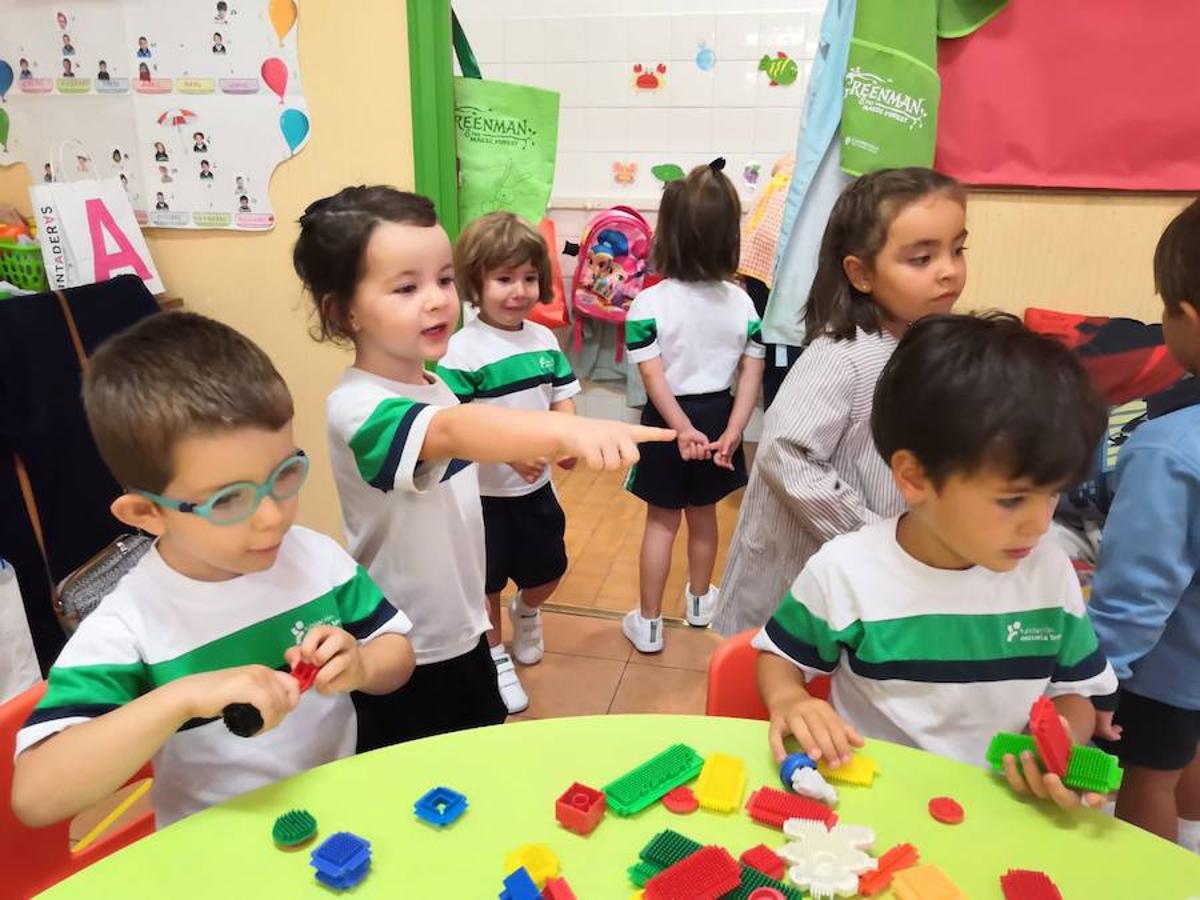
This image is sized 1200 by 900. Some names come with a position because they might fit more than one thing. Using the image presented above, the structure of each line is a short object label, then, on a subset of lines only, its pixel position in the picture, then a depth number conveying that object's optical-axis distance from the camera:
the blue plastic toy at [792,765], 0.87
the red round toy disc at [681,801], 0.83
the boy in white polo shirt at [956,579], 0.89
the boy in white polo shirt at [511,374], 2.02
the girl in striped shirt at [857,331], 1.39
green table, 0.76
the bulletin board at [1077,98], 2.10
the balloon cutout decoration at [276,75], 2.28
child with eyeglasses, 0.81
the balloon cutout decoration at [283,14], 2.22
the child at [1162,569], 1.11
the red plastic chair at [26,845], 0.99
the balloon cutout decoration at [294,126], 2.32
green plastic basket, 2.34
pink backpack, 3.70
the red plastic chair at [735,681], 1.09
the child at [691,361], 2.21
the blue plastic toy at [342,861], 0.74
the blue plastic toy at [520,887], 0.72
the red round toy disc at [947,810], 0.82
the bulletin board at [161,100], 2.29
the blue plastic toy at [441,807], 0.81
